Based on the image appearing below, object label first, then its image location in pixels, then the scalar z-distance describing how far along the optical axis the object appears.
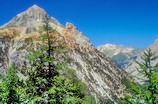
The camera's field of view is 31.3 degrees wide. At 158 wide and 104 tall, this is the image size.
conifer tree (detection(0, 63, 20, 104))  22.12
